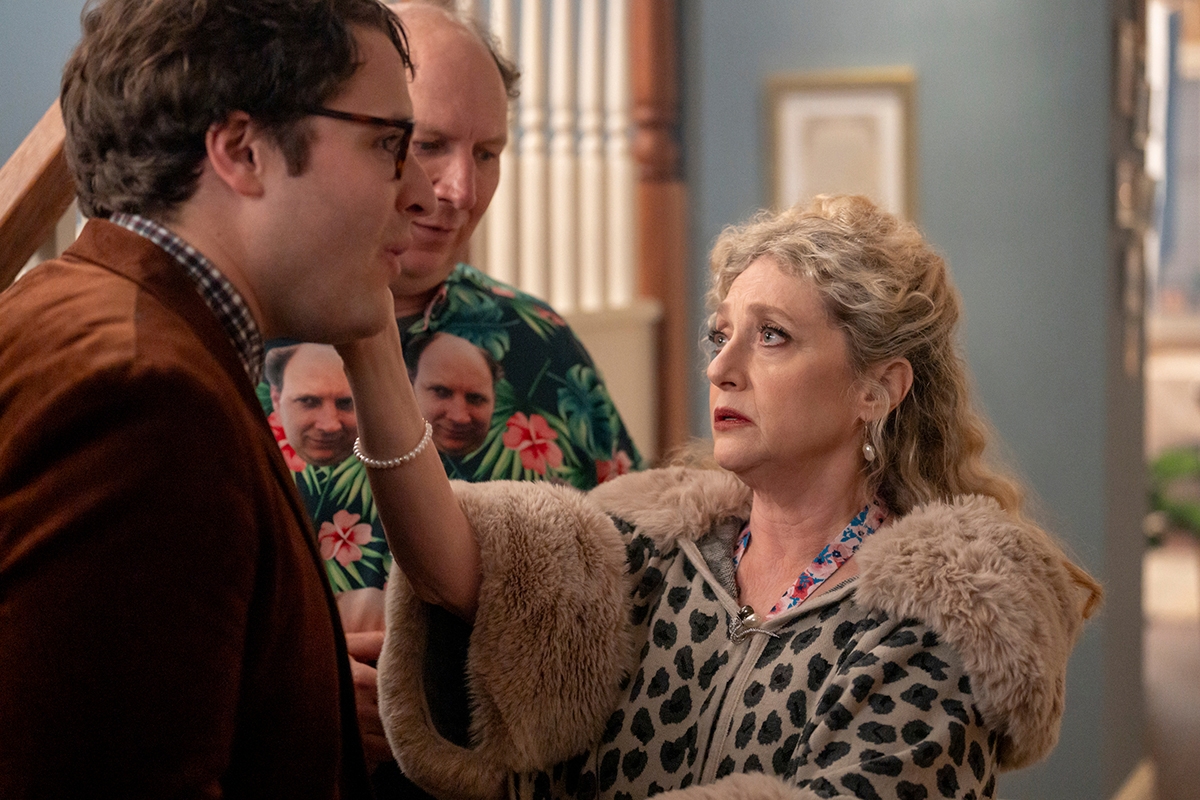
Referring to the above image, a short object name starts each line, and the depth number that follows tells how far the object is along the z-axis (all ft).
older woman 4.42
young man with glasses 2.95
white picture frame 12.66
